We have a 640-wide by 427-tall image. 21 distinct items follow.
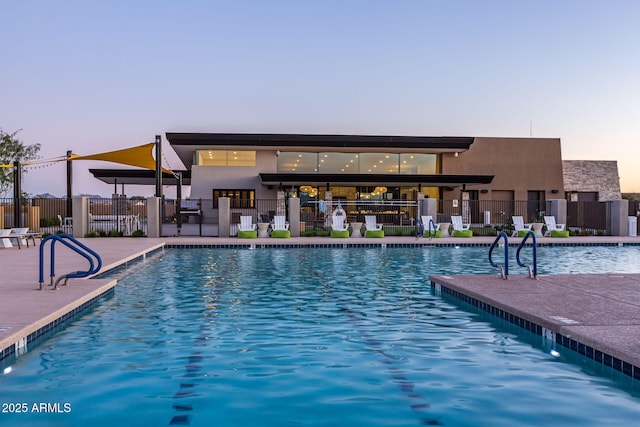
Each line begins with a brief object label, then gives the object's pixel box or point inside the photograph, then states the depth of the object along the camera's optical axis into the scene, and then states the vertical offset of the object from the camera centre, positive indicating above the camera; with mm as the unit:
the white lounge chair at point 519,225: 23881 -451
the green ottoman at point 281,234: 21953 -698
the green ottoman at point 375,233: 22281 -703
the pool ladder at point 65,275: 8122 -857
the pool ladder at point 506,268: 9664 -987
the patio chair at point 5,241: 16562 -692
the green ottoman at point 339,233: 22391 -694
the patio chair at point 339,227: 22391 -450
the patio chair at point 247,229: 21344 -489
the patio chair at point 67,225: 22828 -265
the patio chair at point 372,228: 22297 -509
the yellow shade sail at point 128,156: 21938 +2647
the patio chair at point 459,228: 22828 -560
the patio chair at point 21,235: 16562 -489
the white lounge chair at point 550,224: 23578 -432
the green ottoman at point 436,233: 22688 -741
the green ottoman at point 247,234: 21328 -668
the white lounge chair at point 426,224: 22686 -364
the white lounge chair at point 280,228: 21969 -468
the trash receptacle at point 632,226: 24750 -554
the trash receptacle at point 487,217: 32153 -97
